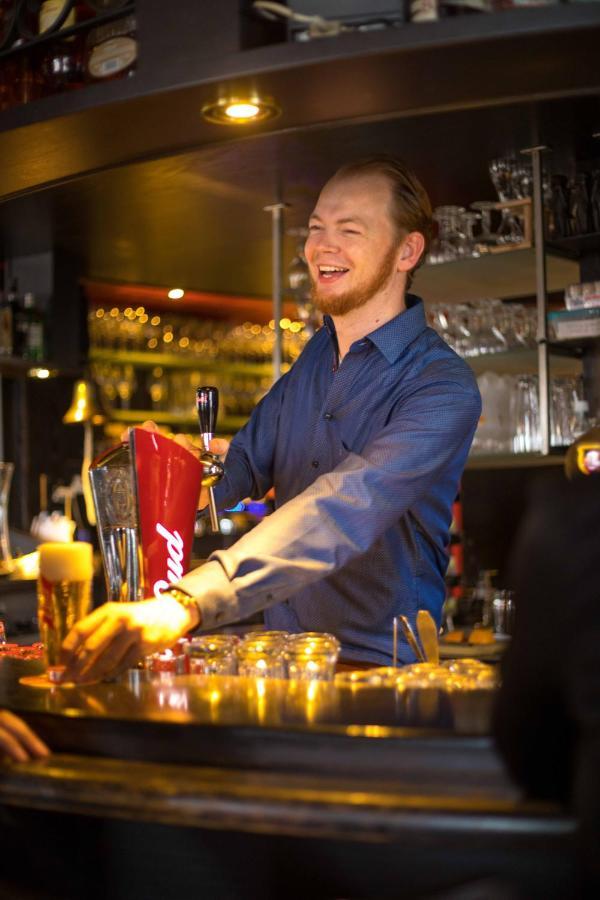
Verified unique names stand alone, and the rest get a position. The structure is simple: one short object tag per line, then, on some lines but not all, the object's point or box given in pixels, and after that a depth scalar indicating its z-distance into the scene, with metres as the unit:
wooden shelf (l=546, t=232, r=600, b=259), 4.19
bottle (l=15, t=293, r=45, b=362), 6.18
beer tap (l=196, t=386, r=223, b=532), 2.40
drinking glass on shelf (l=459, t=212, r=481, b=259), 4.37
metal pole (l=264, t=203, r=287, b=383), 4.71
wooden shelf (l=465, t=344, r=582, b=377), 4.28
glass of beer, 1.95
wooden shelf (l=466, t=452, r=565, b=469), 4.20
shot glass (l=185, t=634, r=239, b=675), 2.04
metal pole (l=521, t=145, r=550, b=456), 4.03
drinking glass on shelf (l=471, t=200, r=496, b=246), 4.29
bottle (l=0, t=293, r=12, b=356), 6.01
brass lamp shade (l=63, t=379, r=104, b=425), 5.43
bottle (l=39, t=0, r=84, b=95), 3.06
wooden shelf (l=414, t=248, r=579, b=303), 4.34
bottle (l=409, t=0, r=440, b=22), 2.36
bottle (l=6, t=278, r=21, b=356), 6.11
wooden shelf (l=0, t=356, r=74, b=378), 5.90
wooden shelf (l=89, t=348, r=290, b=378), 7.35
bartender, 2.25
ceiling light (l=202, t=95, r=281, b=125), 2.64
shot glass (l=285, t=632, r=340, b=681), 1.93
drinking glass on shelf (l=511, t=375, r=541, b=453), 4.28
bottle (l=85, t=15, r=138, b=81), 2.81
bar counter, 1.38
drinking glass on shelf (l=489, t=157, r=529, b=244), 4.24
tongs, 2.16
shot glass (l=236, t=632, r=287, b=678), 1.97
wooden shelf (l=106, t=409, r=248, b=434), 7.57
